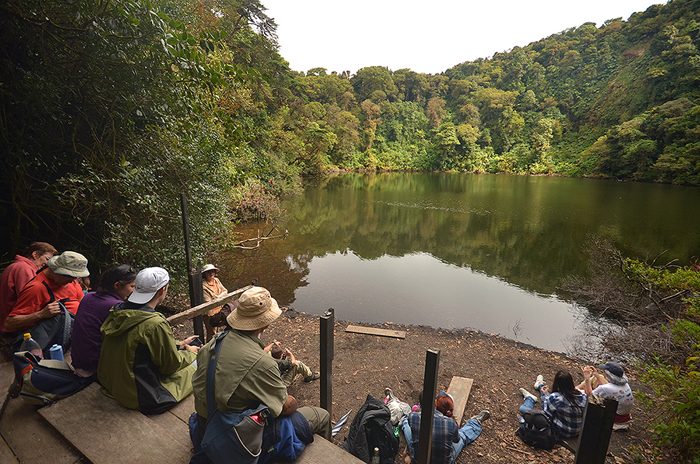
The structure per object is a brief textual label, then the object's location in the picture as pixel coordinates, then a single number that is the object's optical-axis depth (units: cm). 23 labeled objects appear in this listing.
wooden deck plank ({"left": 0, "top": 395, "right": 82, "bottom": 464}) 219
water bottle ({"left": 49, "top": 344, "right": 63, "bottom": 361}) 279
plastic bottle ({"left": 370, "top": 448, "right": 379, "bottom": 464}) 308
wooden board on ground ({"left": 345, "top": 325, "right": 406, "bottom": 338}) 700
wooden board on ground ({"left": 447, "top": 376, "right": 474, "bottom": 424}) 444
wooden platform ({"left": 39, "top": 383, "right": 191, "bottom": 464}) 221
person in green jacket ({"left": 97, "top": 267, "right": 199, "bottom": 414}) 233
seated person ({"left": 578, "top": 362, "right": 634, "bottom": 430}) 389
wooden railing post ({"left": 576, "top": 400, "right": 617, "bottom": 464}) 188
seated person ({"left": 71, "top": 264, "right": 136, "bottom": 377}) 260
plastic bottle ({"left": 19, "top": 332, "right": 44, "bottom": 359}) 262
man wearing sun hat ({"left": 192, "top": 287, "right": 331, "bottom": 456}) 183
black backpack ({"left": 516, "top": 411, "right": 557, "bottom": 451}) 379
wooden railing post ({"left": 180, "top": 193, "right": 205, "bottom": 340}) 422
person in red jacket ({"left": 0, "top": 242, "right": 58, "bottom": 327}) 298
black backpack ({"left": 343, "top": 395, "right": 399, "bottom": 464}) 317
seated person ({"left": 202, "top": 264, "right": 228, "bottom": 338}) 466
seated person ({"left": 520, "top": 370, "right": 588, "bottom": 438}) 378
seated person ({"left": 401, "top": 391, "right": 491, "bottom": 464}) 316
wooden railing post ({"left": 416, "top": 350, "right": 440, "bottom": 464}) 249
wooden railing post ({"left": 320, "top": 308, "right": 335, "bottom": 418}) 283
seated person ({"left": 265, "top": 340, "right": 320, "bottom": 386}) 423
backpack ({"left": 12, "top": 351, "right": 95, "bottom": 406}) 251
